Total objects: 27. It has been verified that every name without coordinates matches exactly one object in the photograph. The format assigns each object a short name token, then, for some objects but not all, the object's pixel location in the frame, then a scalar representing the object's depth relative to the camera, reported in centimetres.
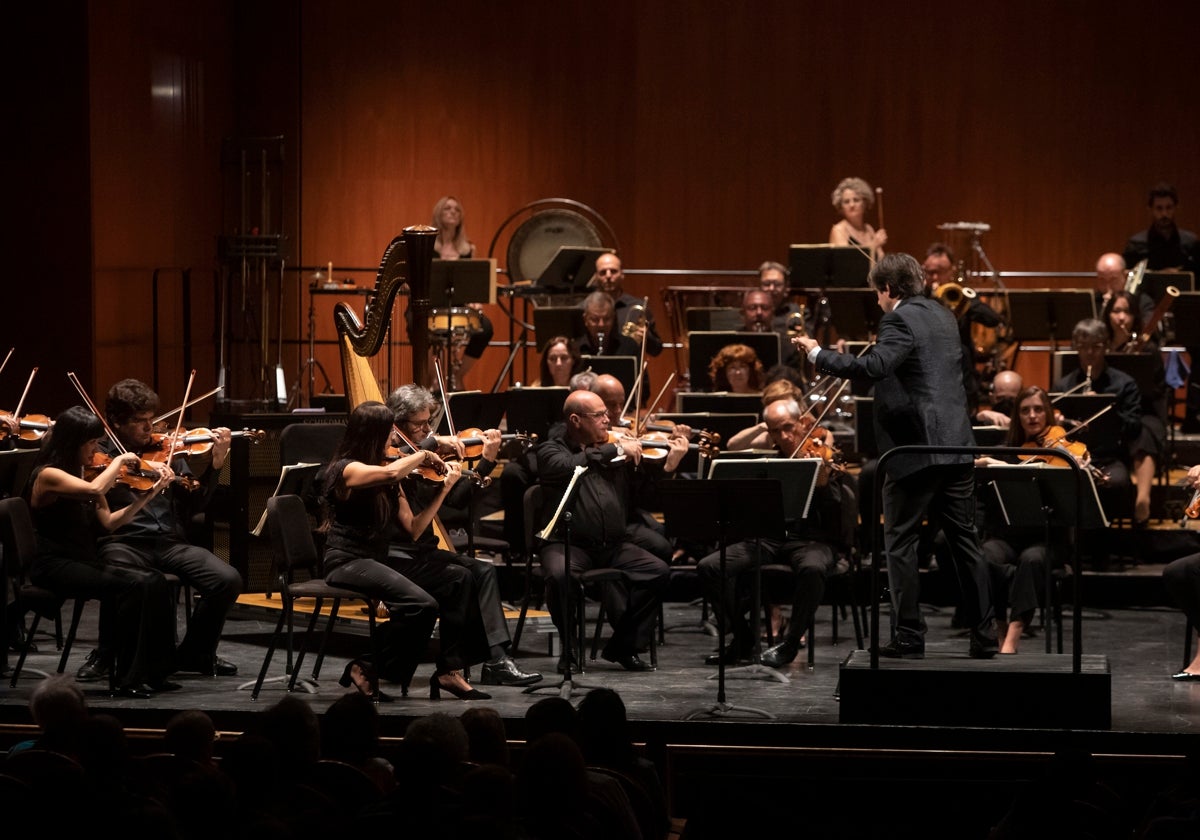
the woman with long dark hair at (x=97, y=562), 1312
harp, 1452
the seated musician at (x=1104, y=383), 1758
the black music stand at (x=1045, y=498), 1370
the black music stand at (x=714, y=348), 1902
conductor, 1305
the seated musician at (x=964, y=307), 1986
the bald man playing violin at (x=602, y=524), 1437
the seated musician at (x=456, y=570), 1359
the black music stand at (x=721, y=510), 1280
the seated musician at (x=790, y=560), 1445
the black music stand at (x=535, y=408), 1652
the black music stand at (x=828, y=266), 2131
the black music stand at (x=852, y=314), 2041
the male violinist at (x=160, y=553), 1369
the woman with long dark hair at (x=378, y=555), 1311
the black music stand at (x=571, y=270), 2175
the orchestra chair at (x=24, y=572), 1292
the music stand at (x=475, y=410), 1619
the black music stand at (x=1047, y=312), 2075
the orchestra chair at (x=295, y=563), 1316
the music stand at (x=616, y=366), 1833
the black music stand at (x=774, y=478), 1382
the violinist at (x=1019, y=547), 1479
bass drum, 2370
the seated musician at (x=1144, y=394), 1780
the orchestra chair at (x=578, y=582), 1423
